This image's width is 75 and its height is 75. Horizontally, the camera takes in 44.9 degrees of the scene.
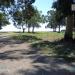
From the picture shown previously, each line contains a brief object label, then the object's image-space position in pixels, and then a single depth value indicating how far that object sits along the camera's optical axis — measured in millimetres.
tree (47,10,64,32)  29349
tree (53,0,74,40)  7961
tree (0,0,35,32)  10091
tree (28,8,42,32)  24944
